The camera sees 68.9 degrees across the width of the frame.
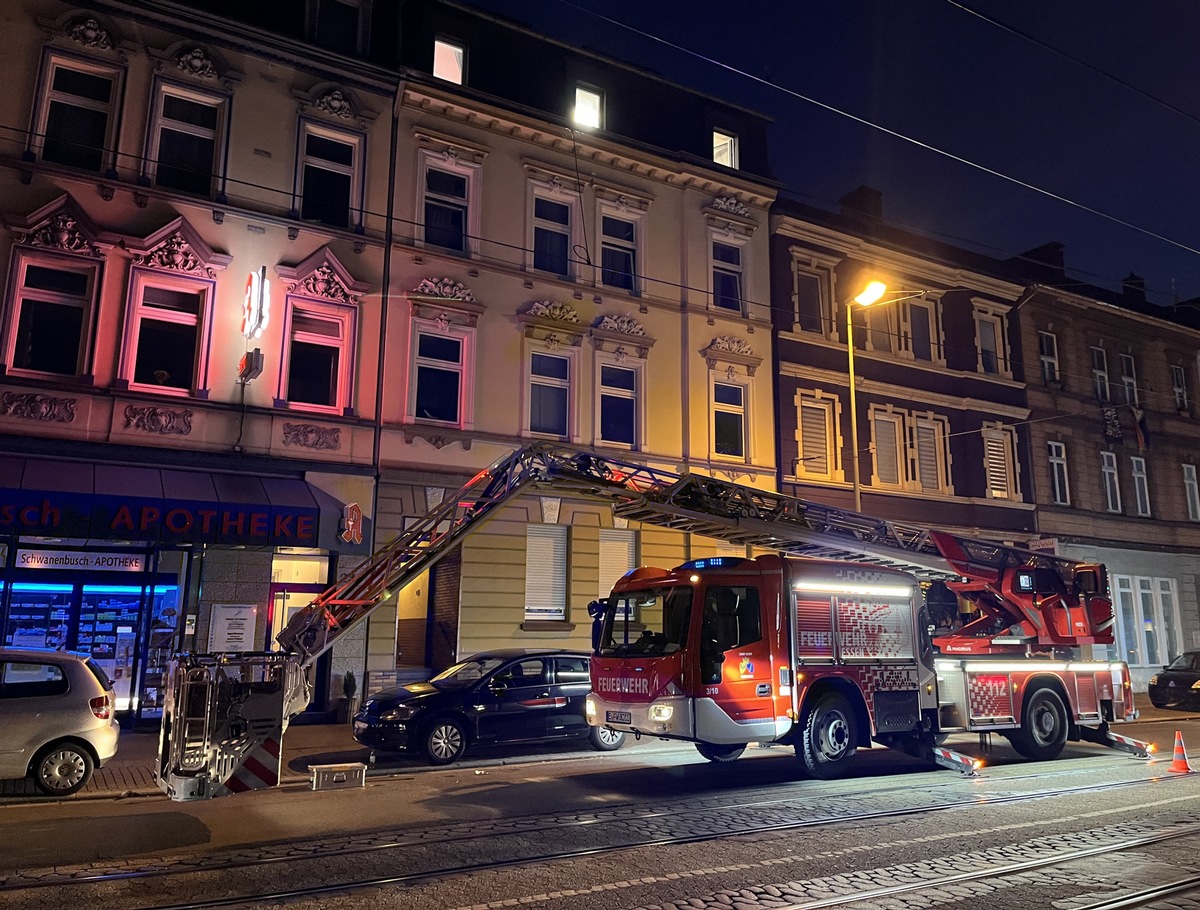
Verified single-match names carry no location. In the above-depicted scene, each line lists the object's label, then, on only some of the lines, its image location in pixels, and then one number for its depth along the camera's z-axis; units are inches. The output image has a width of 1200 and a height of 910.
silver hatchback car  401.4
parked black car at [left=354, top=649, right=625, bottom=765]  502.3
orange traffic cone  477.1
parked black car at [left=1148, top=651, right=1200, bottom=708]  847.7
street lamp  706.2
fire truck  358.0
